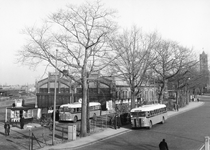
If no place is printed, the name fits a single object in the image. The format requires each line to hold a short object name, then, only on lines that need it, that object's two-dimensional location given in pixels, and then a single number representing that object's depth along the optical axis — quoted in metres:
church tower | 58.33
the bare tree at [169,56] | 42.38
